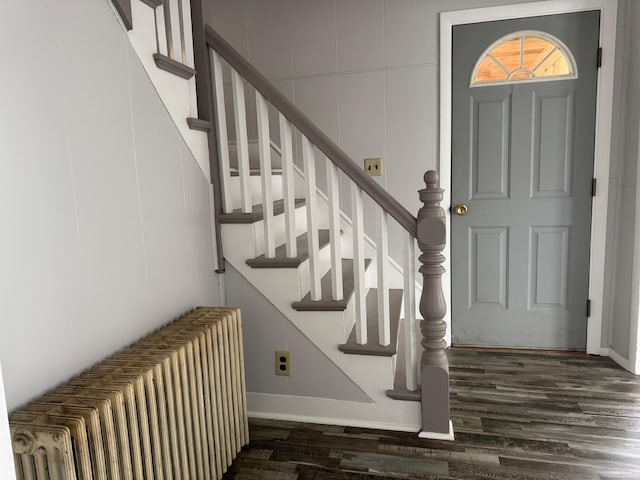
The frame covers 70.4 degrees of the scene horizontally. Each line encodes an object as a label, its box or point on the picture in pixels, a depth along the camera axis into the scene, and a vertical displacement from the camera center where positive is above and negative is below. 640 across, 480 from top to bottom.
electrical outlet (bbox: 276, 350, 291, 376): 2.25 -0.91
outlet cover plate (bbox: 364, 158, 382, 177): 3.05 +0.05
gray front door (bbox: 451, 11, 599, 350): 2.80 -0.17
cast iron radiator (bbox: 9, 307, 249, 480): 1.05 -0.63
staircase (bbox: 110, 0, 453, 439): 2.03 -0.34
